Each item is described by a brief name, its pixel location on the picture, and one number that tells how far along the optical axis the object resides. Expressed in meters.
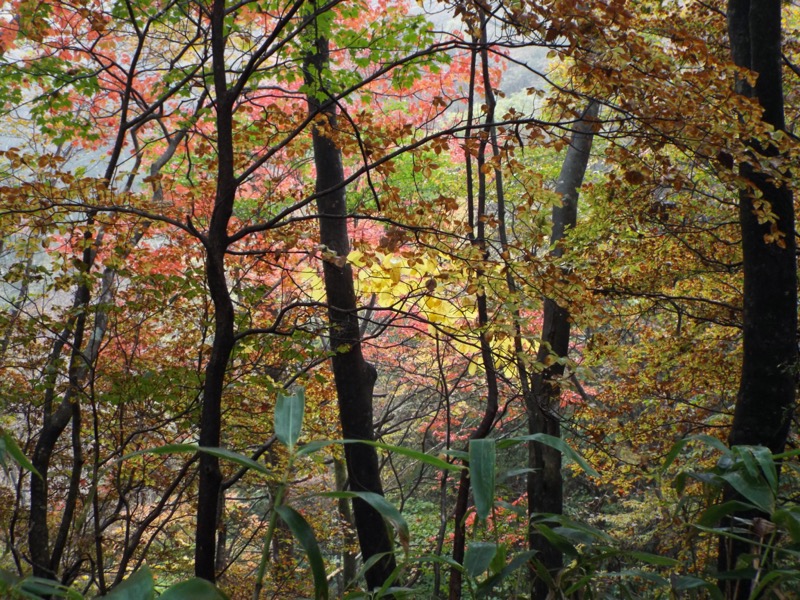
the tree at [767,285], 9.25
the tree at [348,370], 10.18
